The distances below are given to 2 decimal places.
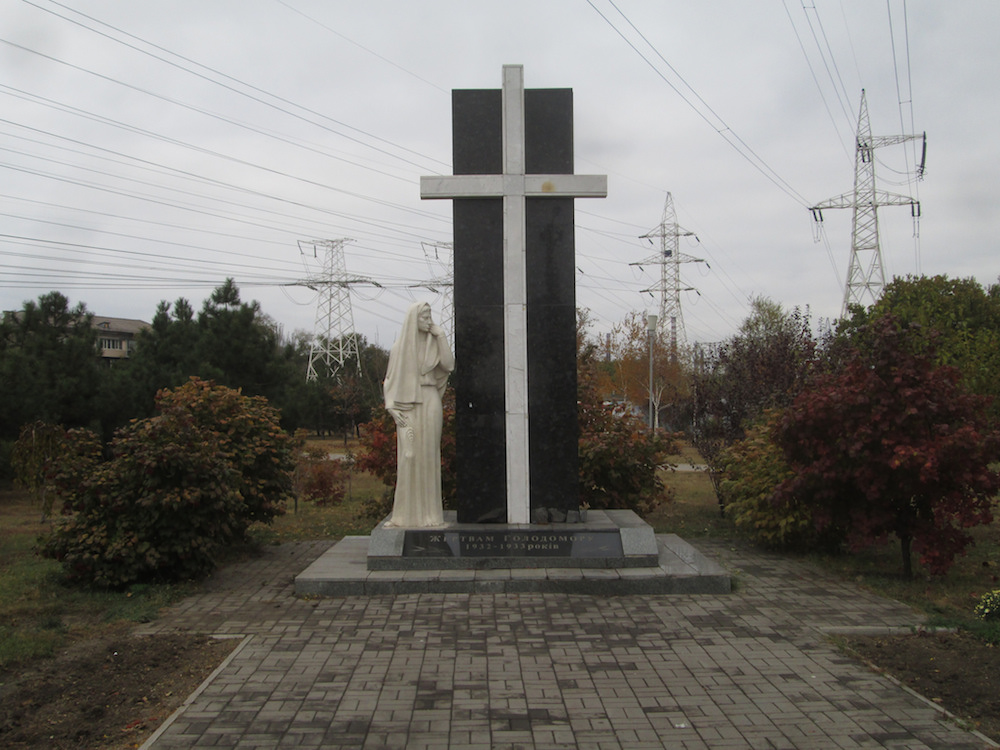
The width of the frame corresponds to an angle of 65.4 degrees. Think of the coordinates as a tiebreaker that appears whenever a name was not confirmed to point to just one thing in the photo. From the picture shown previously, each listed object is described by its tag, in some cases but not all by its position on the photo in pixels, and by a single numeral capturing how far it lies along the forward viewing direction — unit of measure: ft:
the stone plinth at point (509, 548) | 25.49
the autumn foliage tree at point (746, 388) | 42.88
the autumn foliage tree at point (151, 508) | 25.62
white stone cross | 27.20
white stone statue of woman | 26.37
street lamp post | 63.82
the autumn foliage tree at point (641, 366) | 107.96
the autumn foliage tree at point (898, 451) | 24.20
